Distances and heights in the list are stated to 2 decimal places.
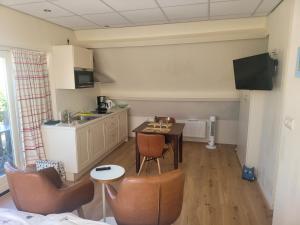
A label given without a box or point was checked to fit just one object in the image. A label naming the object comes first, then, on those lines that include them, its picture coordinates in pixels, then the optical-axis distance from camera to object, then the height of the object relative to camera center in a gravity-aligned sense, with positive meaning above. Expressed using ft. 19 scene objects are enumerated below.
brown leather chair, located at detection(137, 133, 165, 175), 10.39 -3.19
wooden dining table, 11.01 -2.76
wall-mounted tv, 8.18 +0.36
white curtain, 9.75 -0.72
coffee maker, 16.28 -1.70
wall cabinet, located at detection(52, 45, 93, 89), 11.76 +0.99
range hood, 14.40 +0.24
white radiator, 16.20 -3.65
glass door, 9.48 -1.78
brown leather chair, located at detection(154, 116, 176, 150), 12.40 -2.59
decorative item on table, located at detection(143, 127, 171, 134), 11.31 -2.67
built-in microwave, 12.15 +0.22
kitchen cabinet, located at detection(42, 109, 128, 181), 10.58 -3.35
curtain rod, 9.12 +1.52
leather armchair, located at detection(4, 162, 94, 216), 5.99 -3.27
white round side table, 6.57 -3.04
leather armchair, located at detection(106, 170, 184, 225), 5.49 -3.17
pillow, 9.87 -3.87
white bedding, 4.54 -3.07
